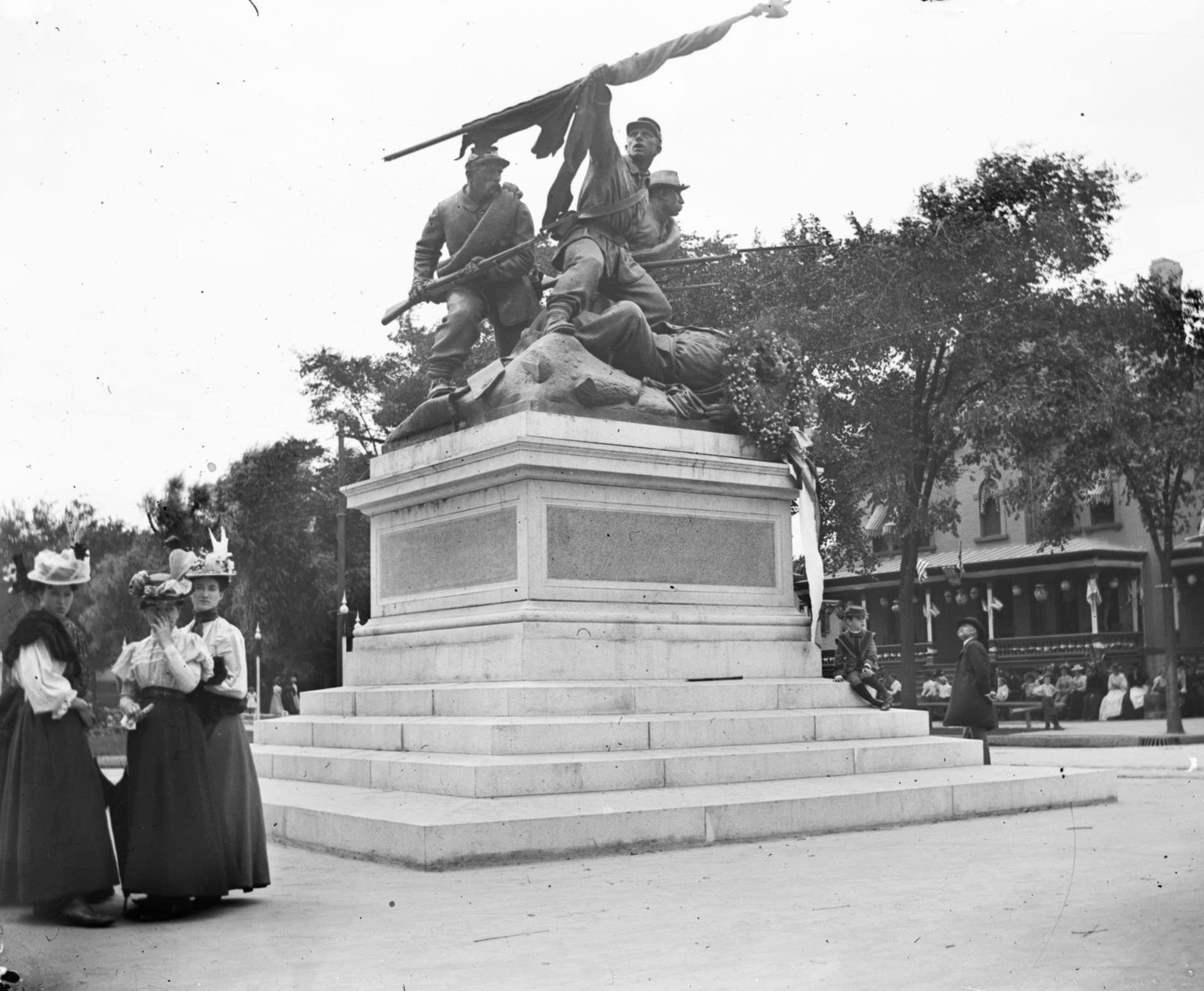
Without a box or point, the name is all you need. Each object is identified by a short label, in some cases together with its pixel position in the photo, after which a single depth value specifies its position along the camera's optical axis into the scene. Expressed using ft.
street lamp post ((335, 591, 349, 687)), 128.02
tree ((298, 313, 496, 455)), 128.57
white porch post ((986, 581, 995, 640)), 153.89
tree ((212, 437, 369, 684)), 110.73
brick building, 144.05
